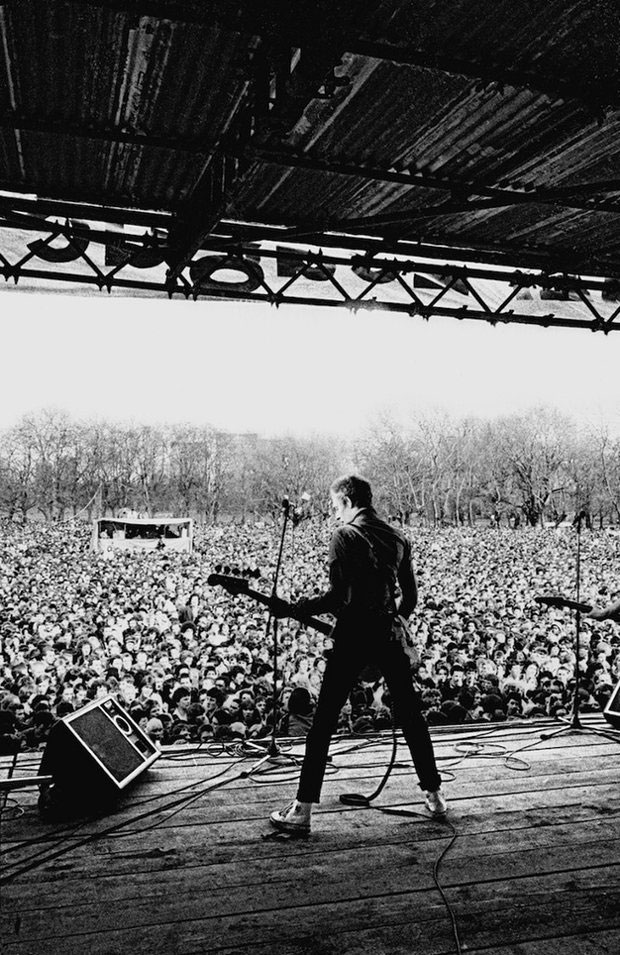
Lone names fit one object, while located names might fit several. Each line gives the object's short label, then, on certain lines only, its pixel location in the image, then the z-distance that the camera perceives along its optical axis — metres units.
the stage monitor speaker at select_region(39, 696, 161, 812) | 3.62
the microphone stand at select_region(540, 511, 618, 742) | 4.88
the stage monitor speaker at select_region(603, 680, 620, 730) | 4.98
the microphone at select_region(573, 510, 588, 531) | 5.42
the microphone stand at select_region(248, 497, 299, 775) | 4.25
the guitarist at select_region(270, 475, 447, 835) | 3.22
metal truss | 4.73
